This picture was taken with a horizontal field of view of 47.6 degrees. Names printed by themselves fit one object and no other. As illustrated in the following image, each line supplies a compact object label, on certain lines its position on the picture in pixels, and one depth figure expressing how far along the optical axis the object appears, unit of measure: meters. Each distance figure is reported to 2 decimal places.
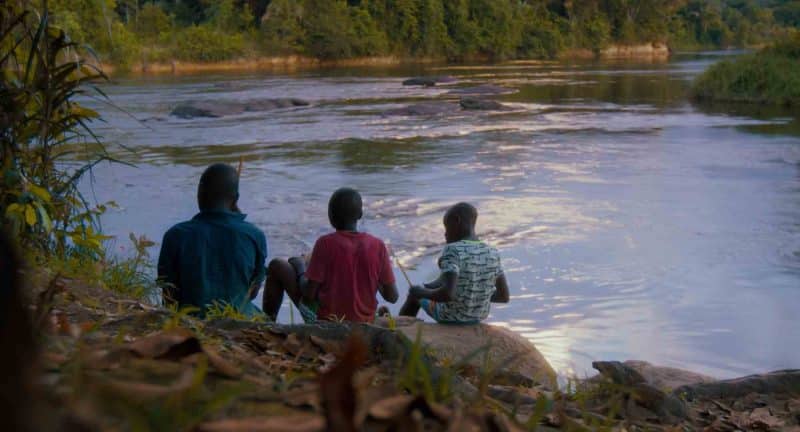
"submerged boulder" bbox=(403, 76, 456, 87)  31.45
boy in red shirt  4.91
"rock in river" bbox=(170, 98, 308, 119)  20.77
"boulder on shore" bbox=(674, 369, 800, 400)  3.95
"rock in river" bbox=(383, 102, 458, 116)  21.19
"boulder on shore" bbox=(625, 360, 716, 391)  4.42
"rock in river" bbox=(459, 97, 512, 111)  22.66
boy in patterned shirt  5.07
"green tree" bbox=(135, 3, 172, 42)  51.23
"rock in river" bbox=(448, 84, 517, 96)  27.80
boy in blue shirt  4.71
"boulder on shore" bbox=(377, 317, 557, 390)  4.42
